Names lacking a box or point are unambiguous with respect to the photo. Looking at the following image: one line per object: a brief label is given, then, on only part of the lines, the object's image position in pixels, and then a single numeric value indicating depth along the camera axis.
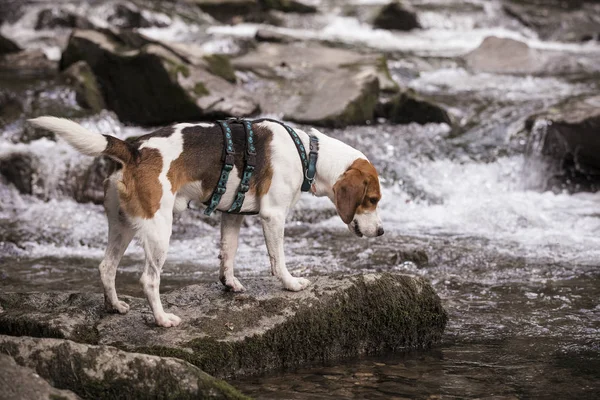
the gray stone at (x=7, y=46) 17.27
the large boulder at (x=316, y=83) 13.79
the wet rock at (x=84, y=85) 14.19
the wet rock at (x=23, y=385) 4.02
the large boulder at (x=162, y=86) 13.35
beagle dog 5.21
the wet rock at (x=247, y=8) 23.77
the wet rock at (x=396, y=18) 23.19
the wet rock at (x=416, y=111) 14.29
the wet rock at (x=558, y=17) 23.30
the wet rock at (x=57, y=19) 21.06
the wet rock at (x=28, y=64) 15.99
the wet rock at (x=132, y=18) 21.75
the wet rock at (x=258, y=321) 5.32
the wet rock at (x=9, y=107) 13.49
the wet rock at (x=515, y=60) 18.50
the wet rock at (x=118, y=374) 4.50
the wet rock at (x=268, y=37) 18.73
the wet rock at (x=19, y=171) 11.67
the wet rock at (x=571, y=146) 12.37
